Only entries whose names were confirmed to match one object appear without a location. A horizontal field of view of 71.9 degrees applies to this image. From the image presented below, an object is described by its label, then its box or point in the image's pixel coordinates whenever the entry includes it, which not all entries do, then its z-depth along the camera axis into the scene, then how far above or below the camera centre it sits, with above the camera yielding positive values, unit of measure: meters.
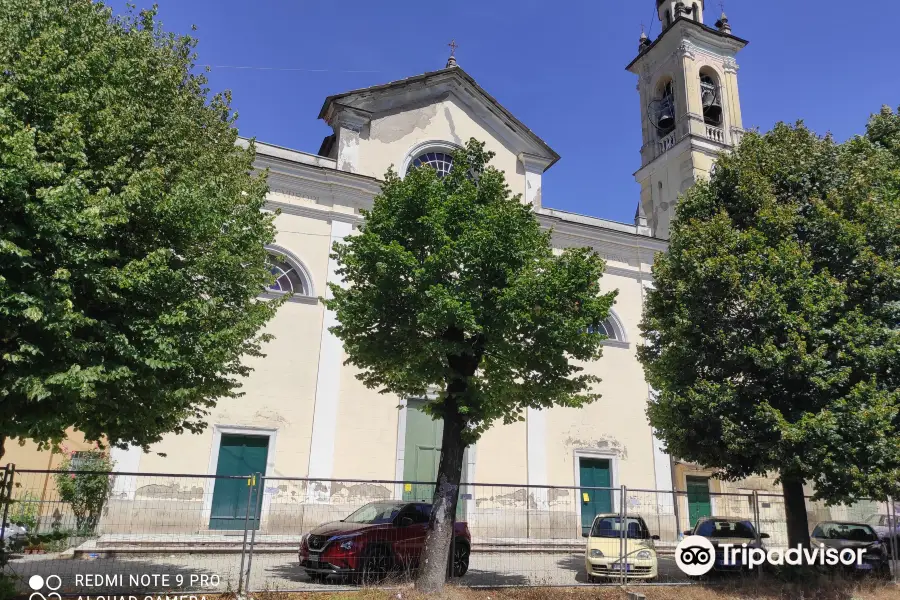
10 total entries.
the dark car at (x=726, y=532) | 11.95 -0.75
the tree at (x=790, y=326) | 9.72 +2.79
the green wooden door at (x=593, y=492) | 14.83 -0.06
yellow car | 10.82 -1.09
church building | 14.95 +2.62
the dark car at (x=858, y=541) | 12.57 -0.92
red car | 9.78 -0.98
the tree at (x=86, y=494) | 12.16 -0.44
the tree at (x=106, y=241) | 6.20 +2.49
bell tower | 24.38 +15.47
